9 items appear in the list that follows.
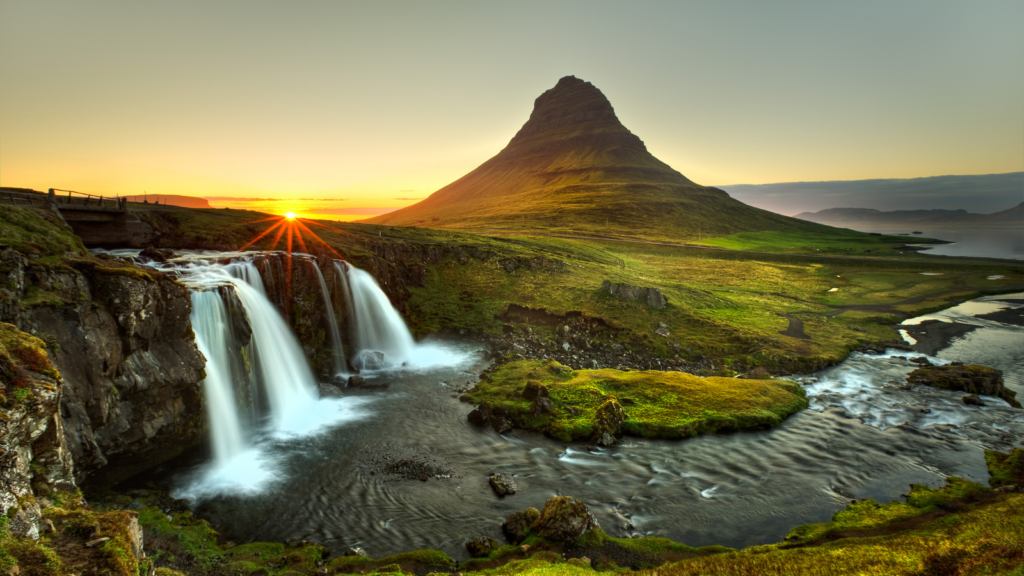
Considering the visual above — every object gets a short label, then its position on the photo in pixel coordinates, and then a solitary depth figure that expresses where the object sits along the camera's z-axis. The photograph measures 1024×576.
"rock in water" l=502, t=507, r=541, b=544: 17.91
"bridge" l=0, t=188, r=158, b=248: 33.88
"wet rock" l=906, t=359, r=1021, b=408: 33.47
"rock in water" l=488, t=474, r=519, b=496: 21.59
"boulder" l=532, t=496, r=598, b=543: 17.17
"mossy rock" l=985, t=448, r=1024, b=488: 21.83
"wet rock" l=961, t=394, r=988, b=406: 31.80
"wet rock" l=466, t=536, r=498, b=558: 17.03
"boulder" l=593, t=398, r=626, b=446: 26.72
